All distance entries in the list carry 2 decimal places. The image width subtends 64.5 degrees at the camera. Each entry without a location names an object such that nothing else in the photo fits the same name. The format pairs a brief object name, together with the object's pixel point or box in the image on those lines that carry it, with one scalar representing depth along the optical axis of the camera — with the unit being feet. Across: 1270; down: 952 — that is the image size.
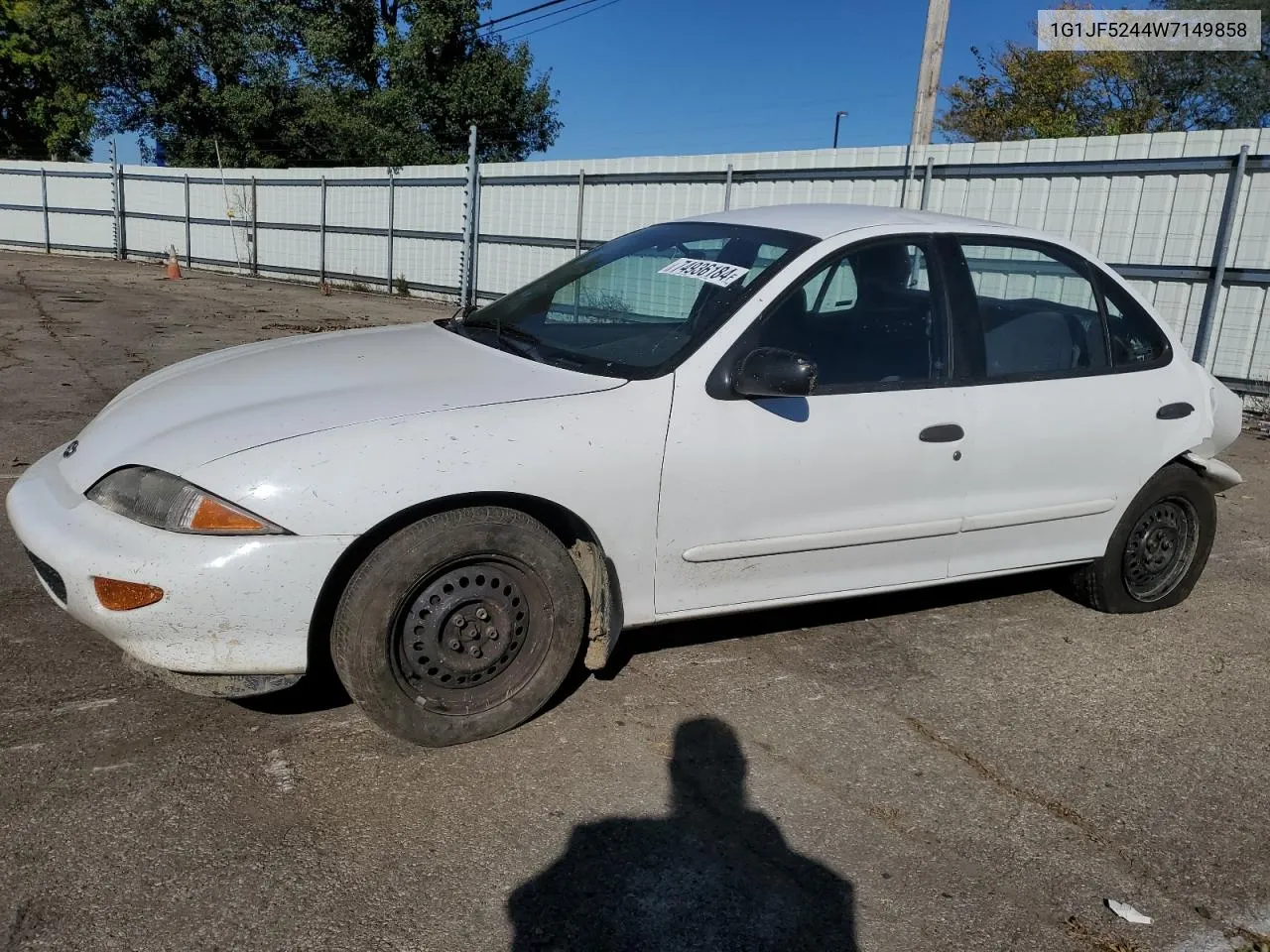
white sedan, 8.98
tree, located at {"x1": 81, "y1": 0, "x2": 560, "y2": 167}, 98.12
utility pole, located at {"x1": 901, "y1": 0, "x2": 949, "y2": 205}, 36.65
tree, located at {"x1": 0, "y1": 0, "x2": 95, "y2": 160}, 129.90
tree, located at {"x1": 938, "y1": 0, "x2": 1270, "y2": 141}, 94.53
